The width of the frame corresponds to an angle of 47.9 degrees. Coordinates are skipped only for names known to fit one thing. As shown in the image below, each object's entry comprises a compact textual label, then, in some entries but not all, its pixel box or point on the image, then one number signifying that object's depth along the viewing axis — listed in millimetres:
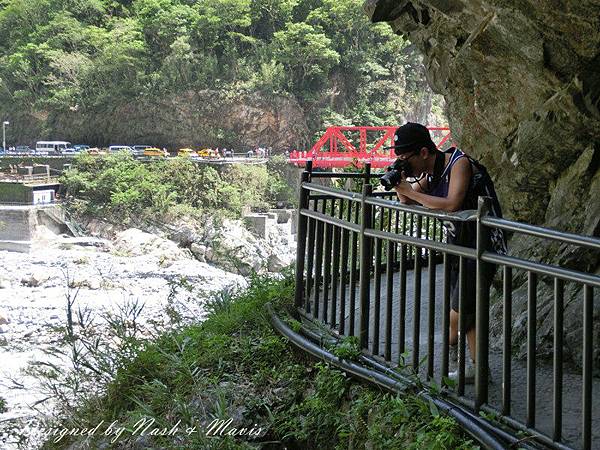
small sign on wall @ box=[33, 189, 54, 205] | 35612
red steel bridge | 33906
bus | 43256
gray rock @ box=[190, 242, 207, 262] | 31062
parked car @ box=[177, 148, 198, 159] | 39853
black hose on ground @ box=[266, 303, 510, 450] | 2658
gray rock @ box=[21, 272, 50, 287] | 23906
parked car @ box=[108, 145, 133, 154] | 40306
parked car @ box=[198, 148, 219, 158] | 41062
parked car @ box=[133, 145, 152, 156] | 41375
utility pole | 45453
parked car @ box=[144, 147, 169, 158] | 40425
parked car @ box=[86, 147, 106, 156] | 39631
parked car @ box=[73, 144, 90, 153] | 41869
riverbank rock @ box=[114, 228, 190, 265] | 30391
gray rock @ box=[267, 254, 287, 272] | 25967
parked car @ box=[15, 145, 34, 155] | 42625
